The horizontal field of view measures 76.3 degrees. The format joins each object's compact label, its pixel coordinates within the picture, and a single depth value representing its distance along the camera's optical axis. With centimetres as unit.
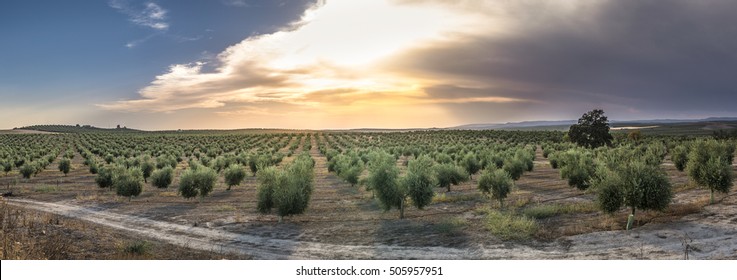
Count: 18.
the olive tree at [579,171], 3256
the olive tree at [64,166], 5644
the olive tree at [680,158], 4209
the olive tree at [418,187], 2661
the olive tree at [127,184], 3628
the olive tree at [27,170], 5148
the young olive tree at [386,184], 2661
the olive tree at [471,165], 4691
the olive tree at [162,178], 4253
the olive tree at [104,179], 4225
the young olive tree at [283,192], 2594
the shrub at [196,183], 3519
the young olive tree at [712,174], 2334
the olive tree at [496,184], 2854
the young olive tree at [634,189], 1975
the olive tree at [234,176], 4209
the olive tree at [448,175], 3741
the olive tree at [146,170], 5019
